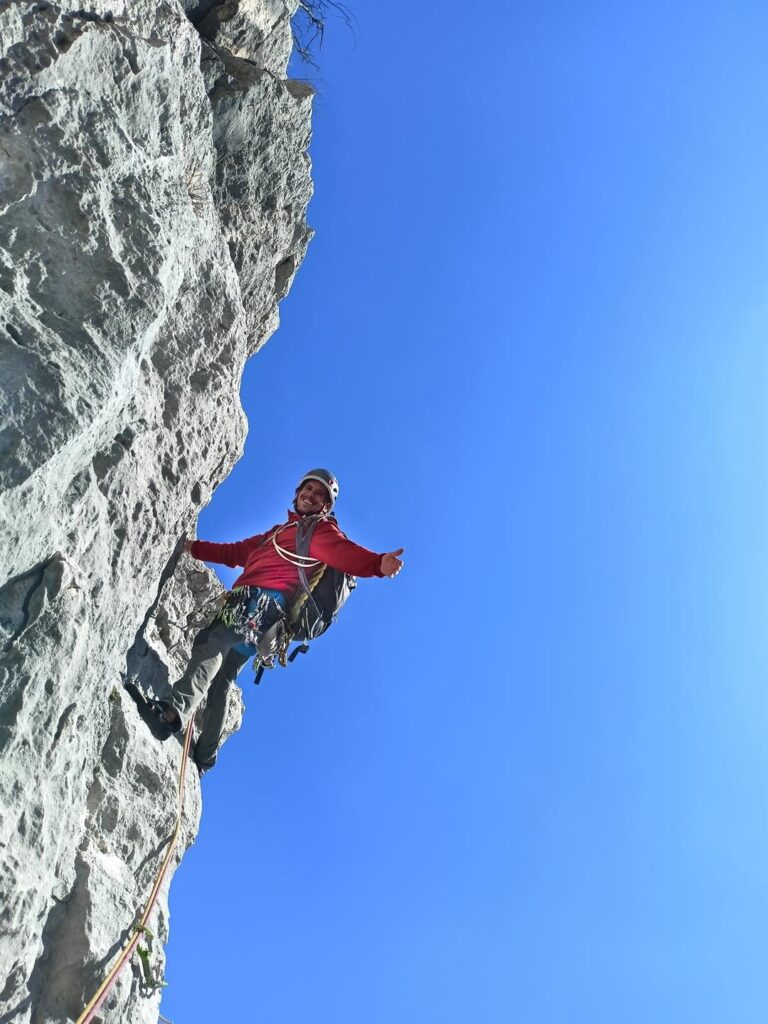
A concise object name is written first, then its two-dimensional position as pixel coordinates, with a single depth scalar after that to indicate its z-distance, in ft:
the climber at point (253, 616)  19.04
